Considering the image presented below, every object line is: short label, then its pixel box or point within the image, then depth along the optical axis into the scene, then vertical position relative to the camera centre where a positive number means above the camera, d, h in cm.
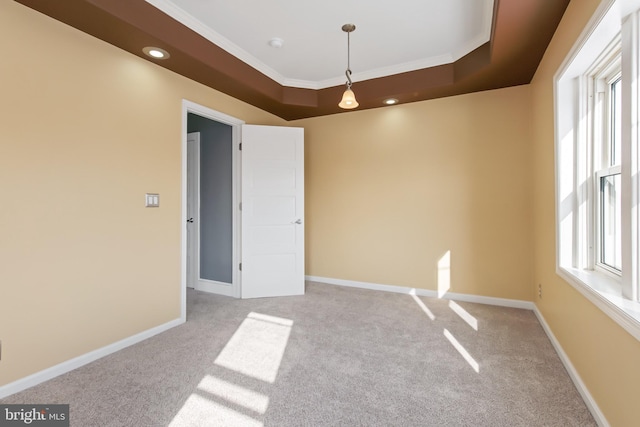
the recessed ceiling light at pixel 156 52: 250 +138
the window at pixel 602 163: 141 +32
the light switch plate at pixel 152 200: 270 +13
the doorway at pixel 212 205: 388 +13
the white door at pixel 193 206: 422 +11
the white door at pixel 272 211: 379 +4
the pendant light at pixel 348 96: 262 +103
